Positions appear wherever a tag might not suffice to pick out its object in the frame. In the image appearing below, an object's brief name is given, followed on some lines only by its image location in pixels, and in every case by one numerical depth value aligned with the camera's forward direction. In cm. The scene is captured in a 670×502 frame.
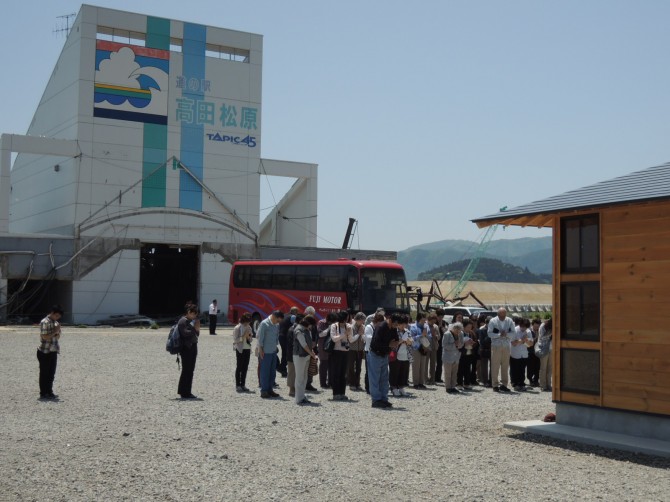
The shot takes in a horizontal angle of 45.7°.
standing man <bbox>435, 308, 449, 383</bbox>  1744
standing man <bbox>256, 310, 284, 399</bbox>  1468
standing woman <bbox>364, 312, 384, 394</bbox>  1407
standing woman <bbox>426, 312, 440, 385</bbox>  1723
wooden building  1013
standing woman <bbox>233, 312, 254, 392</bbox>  1528
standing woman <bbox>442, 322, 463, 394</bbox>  1598
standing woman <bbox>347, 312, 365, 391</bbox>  1558
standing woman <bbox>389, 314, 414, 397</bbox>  1530
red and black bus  2839
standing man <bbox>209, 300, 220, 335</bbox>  3303
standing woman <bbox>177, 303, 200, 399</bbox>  1413
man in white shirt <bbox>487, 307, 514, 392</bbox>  1659
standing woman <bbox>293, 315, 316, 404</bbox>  1418
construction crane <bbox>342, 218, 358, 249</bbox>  4862
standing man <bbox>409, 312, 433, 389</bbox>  1647
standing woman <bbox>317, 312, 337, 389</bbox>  1545
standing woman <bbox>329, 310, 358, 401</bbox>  1464
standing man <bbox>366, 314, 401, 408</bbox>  1370
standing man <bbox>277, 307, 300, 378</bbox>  1669
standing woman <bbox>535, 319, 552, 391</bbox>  1658
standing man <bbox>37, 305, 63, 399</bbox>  1388
